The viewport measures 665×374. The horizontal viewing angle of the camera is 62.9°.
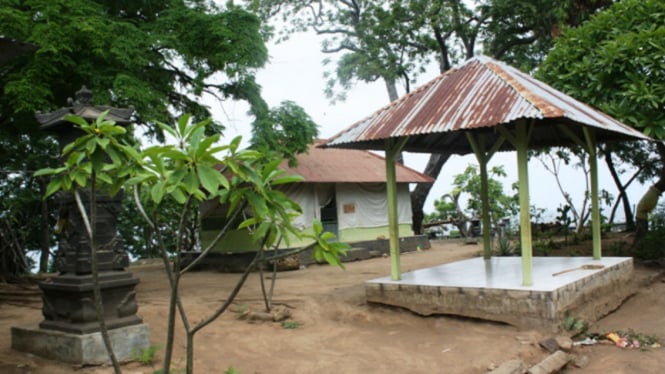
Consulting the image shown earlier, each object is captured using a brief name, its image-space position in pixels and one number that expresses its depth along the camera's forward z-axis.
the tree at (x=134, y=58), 8.61
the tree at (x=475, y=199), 19.53
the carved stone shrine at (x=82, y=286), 5.98
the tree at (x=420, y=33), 17.56
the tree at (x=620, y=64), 9.65
